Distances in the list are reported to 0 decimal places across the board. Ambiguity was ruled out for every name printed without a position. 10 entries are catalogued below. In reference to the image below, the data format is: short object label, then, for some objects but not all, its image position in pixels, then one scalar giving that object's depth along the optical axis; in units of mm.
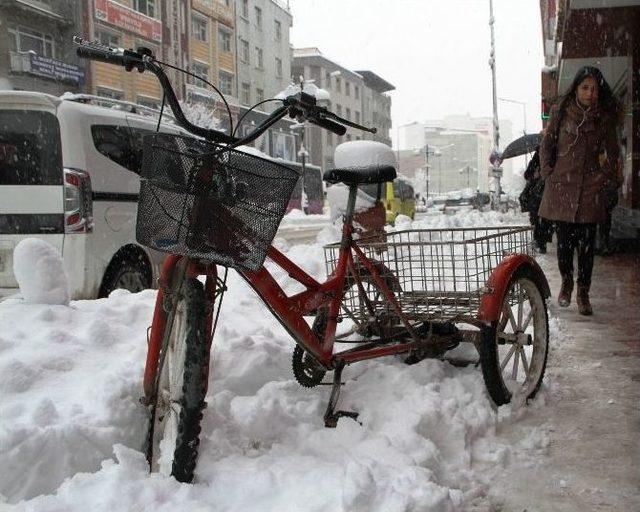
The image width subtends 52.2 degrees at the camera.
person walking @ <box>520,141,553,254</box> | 9852
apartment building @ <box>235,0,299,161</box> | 46469
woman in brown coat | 5129
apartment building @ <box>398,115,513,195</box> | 138125
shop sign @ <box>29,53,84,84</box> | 26516
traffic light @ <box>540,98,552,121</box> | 20138
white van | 5016
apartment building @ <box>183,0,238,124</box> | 37625
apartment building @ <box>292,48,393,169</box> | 61500
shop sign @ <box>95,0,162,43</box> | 31219
